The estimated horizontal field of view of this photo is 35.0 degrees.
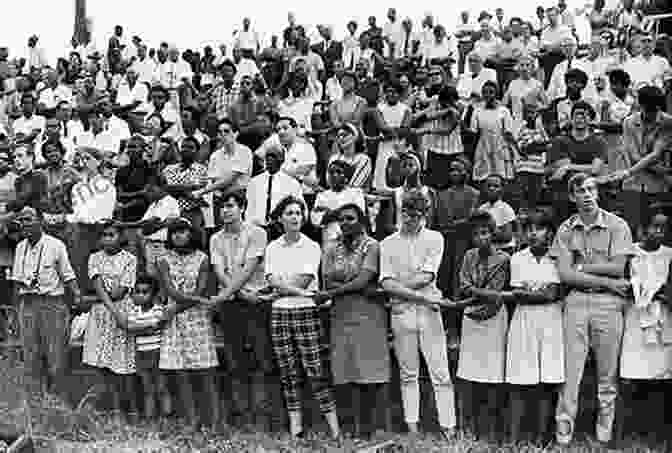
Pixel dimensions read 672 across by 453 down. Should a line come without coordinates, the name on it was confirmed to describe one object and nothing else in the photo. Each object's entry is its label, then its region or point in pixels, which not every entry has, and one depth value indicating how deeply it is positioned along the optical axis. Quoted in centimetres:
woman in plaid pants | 977
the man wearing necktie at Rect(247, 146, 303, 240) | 1174
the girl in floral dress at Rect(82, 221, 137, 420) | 1073
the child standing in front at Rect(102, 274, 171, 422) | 1046
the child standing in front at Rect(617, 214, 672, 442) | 906
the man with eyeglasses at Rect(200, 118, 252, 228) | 1269
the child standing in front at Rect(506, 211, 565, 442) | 922
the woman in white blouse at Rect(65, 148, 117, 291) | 1238
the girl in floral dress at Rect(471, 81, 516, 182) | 1338
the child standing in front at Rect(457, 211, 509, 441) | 936
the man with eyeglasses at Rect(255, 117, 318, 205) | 1267
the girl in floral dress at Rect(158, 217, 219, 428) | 1023
